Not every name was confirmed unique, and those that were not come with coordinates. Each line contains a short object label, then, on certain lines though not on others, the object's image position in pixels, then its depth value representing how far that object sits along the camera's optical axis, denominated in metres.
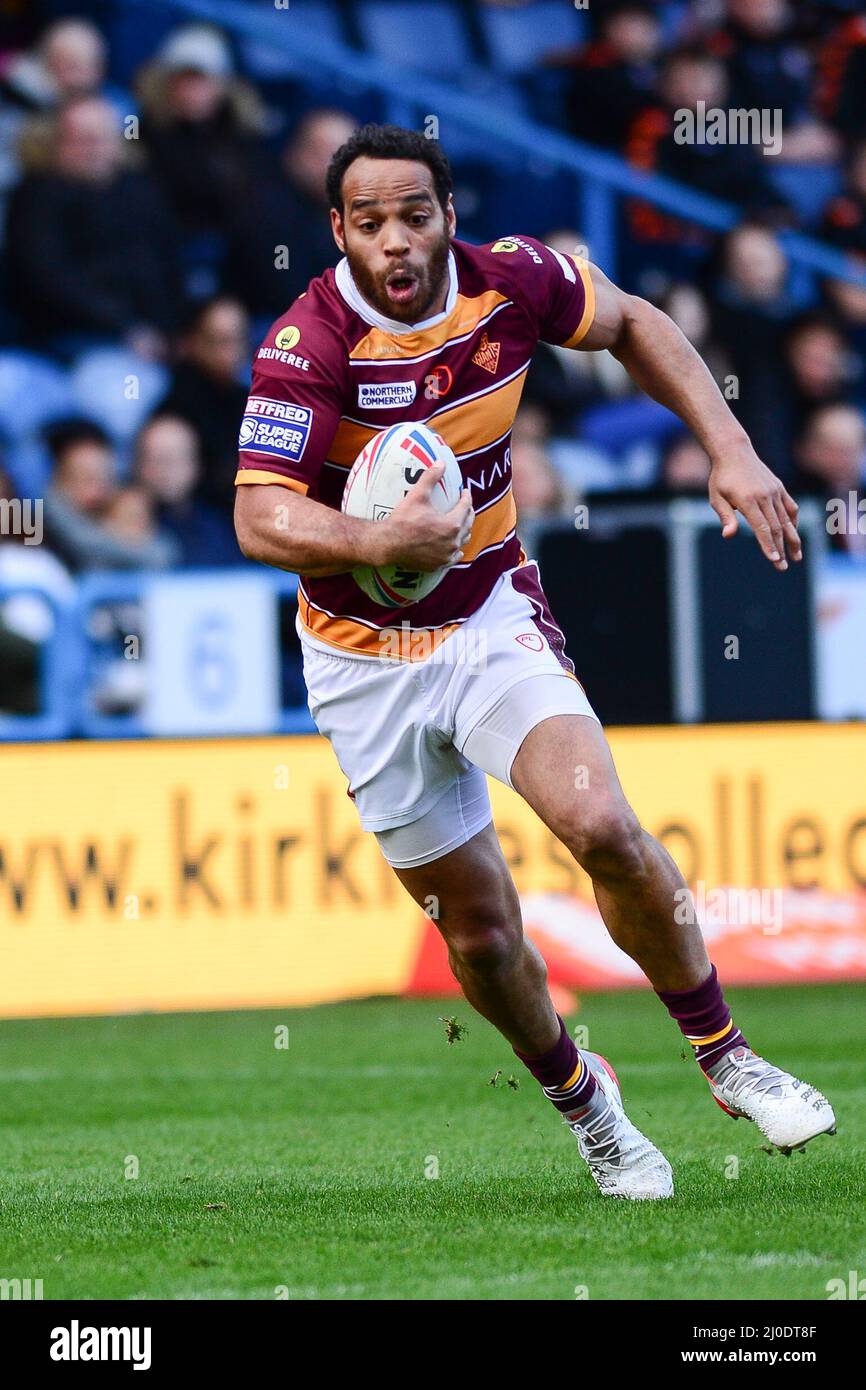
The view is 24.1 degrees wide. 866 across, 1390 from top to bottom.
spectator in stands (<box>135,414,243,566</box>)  10.82
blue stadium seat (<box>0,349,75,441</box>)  11.46
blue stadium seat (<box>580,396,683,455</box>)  11.93
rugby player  4.62
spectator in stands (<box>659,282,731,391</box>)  11.79
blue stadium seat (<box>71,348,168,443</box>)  11.61
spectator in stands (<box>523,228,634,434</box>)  11.62
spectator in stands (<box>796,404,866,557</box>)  11.70
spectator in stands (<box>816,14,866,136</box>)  13.68
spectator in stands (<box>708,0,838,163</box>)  13.13
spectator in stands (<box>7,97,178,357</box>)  11.52
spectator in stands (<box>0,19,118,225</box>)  12.02
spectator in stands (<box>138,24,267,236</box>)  12.02
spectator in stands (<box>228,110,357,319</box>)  11.91
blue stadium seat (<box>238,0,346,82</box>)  12.83
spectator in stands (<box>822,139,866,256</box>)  13.38
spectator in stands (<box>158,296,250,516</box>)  10.99
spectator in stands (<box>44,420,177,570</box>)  10.57
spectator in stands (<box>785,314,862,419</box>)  12.09
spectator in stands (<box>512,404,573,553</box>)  10.17
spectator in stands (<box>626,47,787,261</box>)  12.95
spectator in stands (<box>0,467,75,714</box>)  9.20
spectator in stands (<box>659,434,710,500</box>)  11.21
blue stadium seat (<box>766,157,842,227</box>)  13.39
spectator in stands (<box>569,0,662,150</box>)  13.09
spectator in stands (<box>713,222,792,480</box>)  11.93
